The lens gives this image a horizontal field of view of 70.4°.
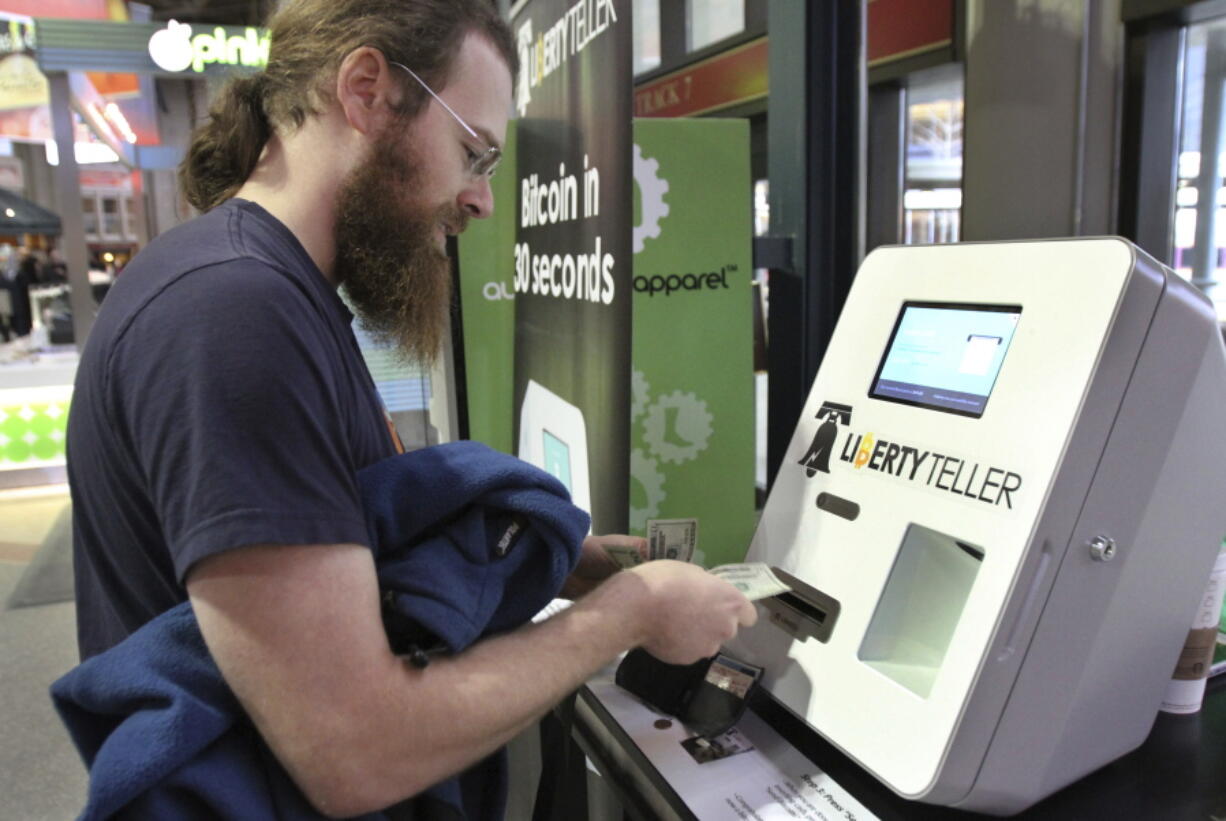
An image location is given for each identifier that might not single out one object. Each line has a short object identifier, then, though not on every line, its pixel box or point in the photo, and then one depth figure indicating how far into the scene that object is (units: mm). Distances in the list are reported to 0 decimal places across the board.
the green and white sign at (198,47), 5746
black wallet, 991
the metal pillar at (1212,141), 2658
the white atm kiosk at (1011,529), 787
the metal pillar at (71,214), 6281
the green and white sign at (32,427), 5840
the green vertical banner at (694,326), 1623
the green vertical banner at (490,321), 2359
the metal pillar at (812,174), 1458
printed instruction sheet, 863
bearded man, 654
